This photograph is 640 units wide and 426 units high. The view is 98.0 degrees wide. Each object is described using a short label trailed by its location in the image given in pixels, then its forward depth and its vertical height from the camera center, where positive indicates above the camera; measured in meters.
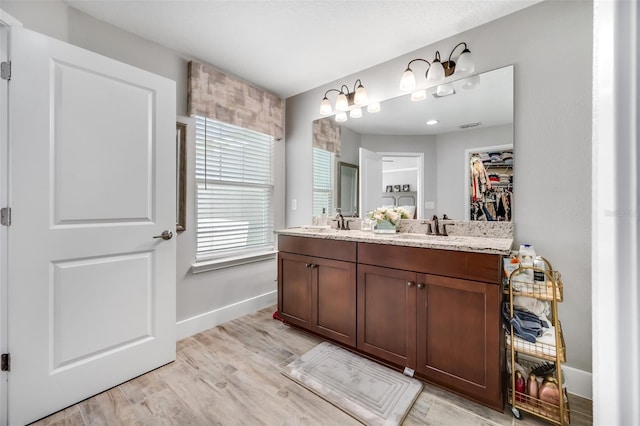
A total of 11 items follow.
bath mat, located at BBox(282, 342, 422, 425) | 1.55 -1.09
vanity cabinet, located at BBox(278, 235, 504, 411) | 1.54 -0.62
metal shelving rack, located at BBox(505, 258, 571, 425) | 1.42 -0.73
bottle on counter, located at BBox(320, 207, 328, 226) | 2.92 -0.07
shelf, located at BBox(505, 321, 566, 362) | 1.44 -0.72
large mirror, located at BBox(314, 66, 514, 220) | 1.98 +0.61
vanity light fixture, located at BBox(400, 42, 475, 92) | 2.00 +1.09
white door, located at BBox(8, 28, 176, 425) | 1.48 -0.08
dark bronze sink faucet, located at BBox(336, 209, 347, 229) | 2.81 -0.08
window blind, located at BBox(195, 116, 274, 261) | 2.57 +0.22
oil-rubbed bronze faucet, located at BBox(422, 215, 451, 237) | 2.18 -0.12
